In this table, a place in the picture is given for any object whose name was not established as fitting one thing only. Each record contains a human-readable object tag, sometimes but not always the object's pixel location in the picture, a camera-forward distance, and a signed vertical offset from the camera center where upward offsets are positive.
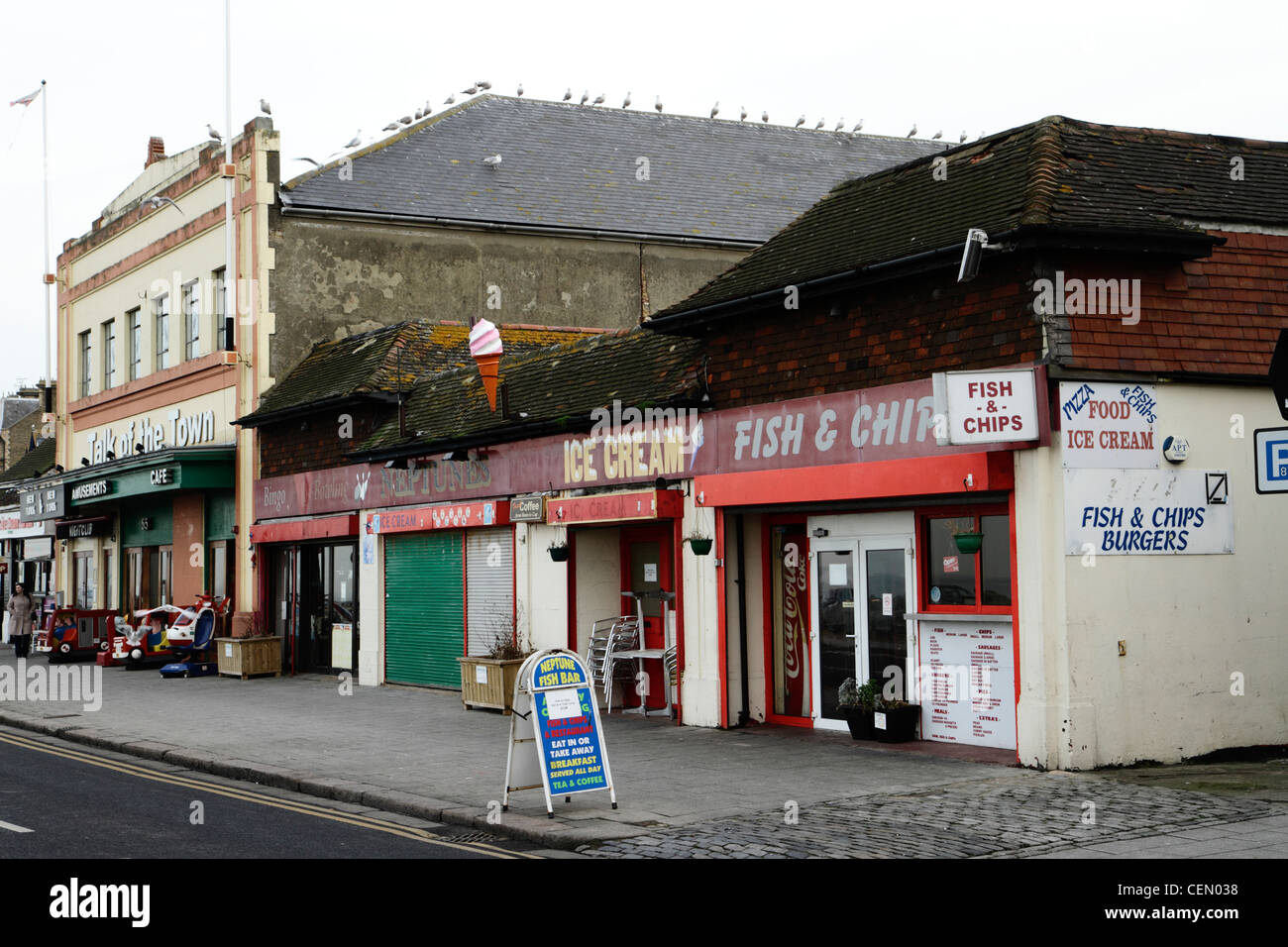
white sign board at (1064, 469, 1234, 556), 12.14 +0.37
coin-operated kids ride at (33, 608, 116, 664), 30.12 -1.10
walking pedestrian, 30.68 -0.72
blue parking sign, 9.65 +0.65
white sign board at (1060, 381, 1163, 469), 12.12 +1.14
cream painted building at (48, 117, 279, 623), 26.58 +4.15
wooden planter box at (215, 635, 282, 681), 24.62 -1.38
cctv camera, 12.09 +2.63
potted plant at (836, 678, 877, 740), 14.20 -1.44
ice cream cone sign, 18.66 +2.95
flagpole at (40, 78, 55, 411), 34.69 +7.78
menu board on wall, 13.20 -1.15
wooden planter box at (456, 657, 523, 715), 17.75 -1.38
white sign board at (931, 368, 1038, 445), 11.92 +1.29
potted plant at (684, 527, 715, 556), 15.73 +0.26
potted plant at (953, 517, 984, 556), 12.96 +0.19
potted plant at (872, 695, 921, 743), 13.96 -1.54
